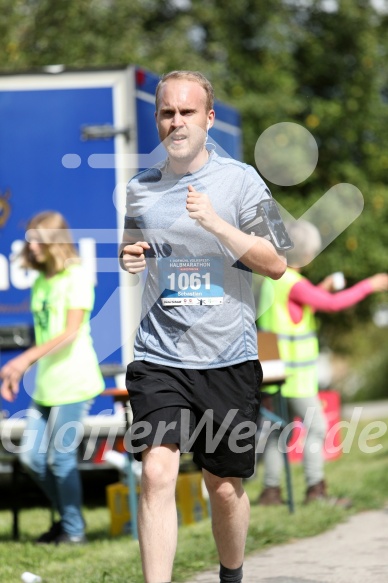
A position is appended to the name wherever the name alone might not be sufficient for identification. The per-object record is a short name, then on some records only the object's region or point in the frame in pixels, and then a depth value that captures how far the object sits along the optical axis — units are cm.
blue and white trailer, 1598
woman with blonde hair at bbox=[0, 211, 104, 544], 1301
